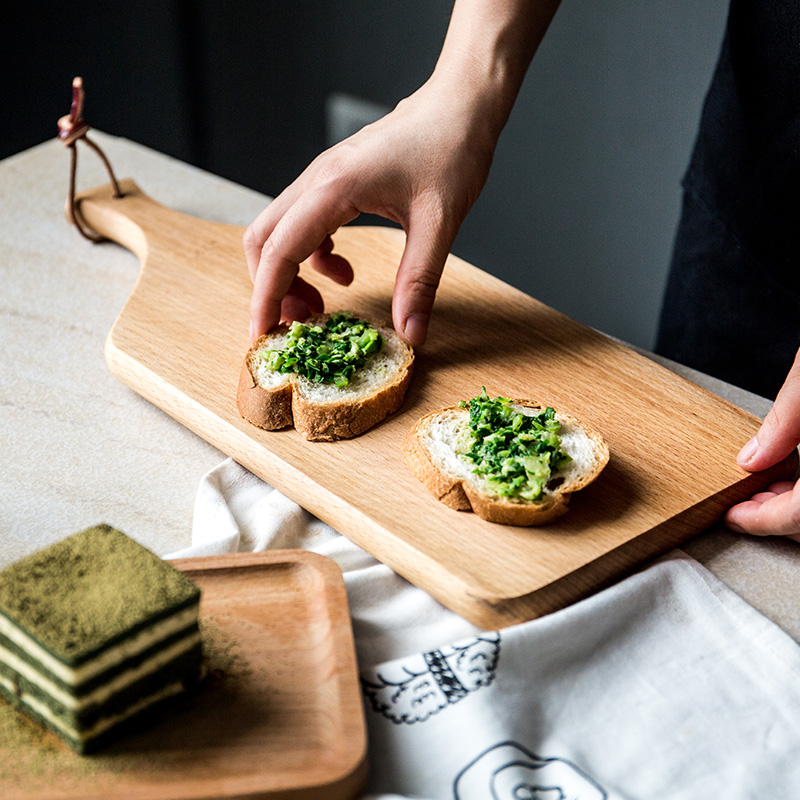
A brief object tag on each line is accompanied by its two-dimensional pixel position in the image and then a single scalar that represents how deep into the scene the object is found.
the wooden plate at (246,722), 0.74
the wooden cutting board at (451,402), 0.81
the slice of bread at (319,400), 0.87
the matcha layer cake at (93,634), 0.73
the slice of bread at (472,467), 0.82
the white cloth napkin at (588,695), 0.75
